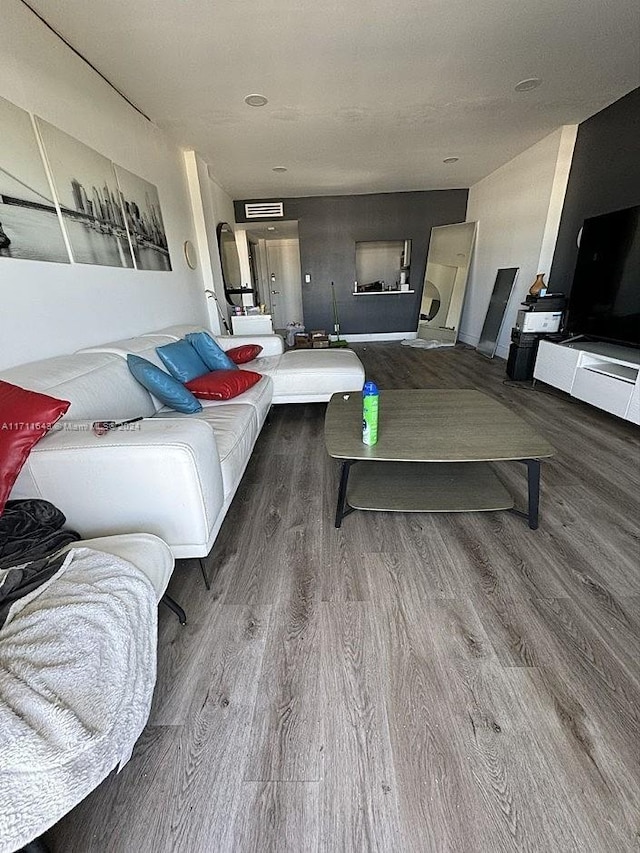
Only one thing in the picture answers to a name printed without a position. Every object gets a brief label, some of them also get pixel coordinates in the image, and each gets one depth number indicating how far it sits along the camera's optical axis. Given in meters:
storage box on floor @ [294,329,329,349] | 6.14
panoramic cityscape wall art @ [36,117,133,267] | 2.04
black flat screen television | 2.75
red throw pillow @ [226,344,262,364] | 3.04
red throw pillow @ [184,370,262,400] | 2.21
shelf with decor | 6.70
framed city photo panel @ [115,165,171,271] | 2.78
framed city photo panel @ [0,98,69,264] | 1.70
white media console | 2.57
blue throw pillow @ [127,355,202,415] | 1.88
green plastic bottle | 1.60
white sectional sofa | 1.14
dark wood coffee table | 1.56
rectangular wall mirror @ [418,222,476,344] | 5.94
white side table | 4.58
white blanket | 0.58
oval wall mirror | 5.11
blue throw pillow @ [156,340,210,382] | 2.27
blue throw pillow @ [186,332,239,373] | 2.67
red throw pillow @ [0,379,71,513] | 1.02
